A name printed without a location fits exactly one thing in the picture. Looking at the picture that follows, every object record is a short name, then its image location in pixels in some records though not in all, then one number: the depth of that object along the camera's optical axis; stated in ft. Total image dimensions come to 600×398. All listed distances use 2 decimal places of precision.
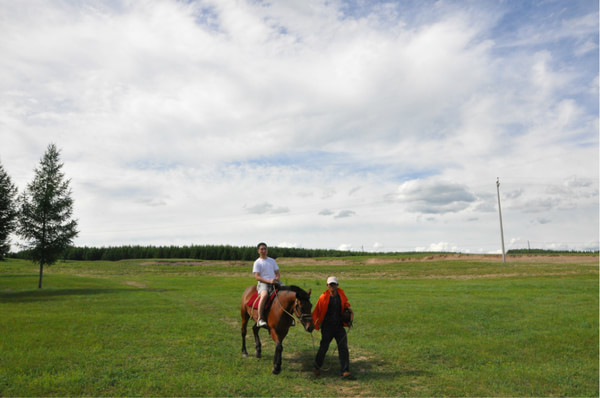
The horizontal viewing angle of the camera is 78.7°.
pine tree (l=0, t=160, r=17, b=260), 105.60
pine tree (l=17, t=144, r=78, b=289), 115.44
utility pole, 203.26
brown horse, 30.35
